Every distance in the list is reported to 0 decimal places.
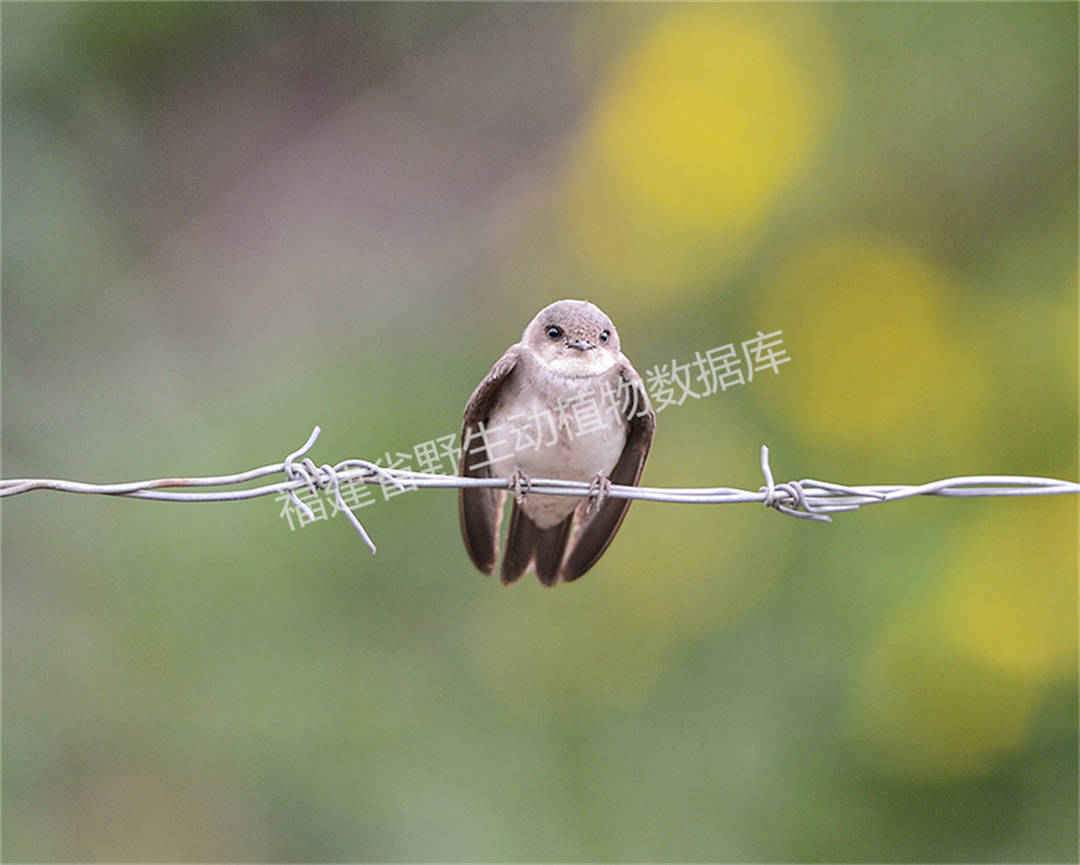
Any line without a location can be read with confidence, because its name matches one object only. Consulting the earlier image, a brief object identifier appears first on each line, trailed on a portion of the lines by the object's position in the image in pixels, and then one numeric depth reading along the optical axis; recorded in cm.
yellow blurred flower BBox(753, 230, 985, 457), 1157
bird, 746
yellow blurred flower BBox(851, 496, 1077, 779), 1037
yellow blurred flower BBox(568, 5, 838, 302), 1270
